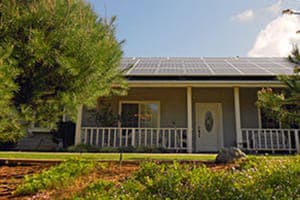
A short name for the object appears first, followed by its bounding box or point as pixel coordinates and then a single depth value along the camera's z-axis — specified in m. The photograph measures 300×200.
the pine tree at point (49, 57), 3.62
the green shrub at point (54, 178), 3.72
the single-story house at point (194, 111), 10.76
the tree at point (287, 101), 4.86
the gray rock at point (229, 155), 6.07
